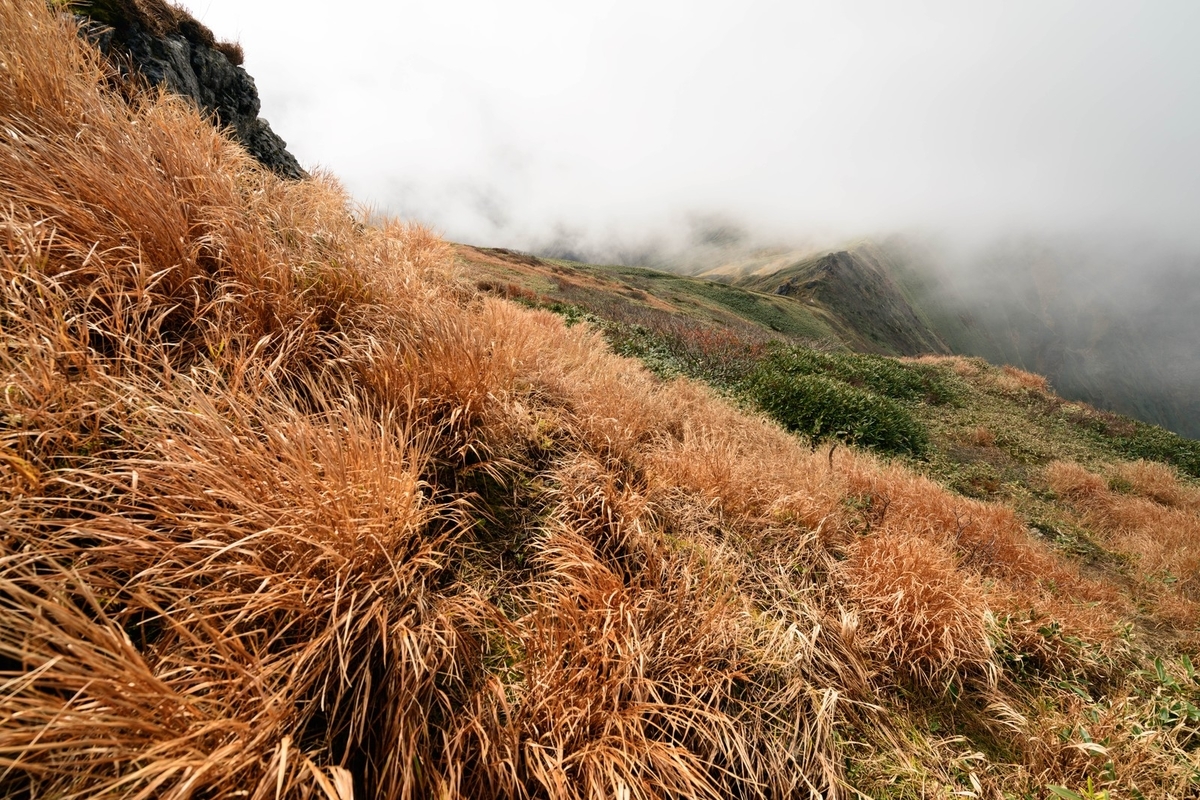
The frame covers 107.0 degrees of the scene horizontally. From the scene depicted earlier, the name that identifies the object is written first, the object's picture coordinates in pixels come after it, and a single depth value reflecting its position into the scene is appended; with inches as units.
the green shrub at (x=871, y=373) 466.0
